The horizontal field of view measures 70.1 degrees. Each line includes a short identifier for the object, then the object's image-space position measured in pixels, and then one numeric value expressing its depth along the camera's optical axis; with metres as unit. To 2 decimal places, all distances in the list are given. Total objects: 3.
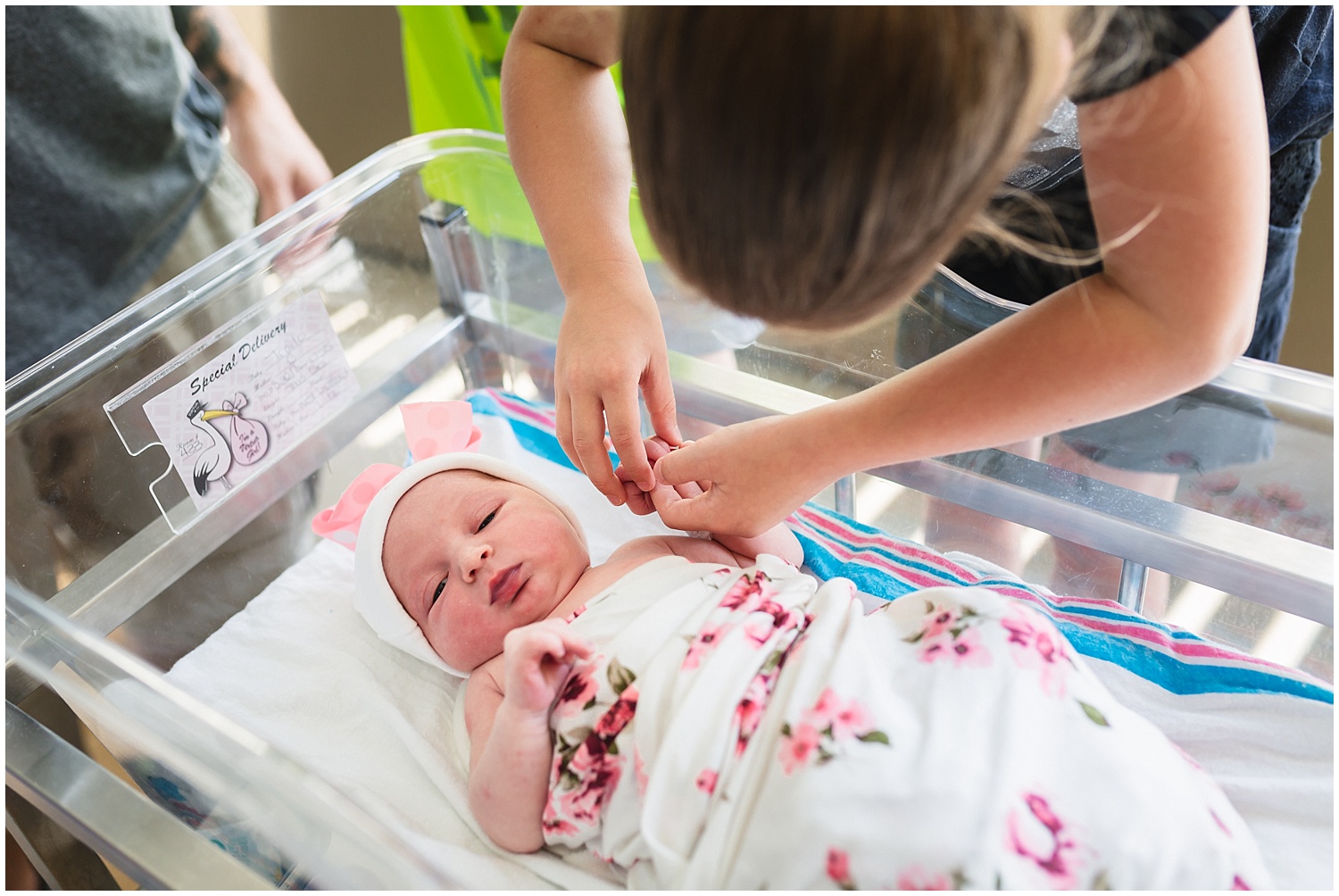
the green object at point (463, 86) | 1.31
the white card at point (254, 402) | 1.05
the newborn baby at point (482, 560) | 0.93
